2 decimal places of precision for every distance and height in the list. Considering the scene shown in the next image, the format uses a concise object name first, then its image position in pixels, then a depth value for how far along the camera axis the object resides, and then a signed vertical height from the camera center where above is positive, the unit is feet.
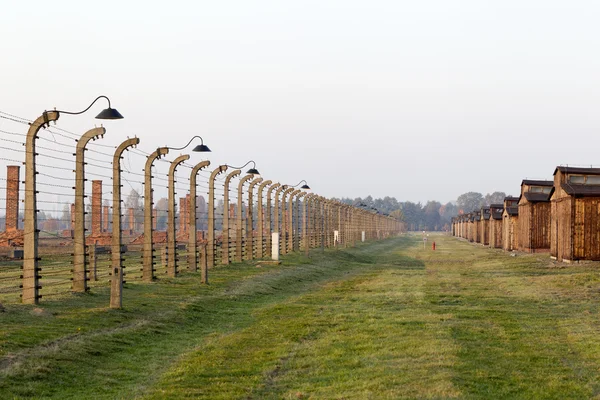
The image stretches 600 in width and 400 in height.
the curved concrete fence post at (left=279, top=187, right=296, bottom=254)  181.37 +0.19
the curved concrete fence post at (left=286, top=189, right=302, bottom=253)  192.03 -0.66
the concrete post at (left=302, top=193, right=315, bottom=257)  210.79 +1.70
